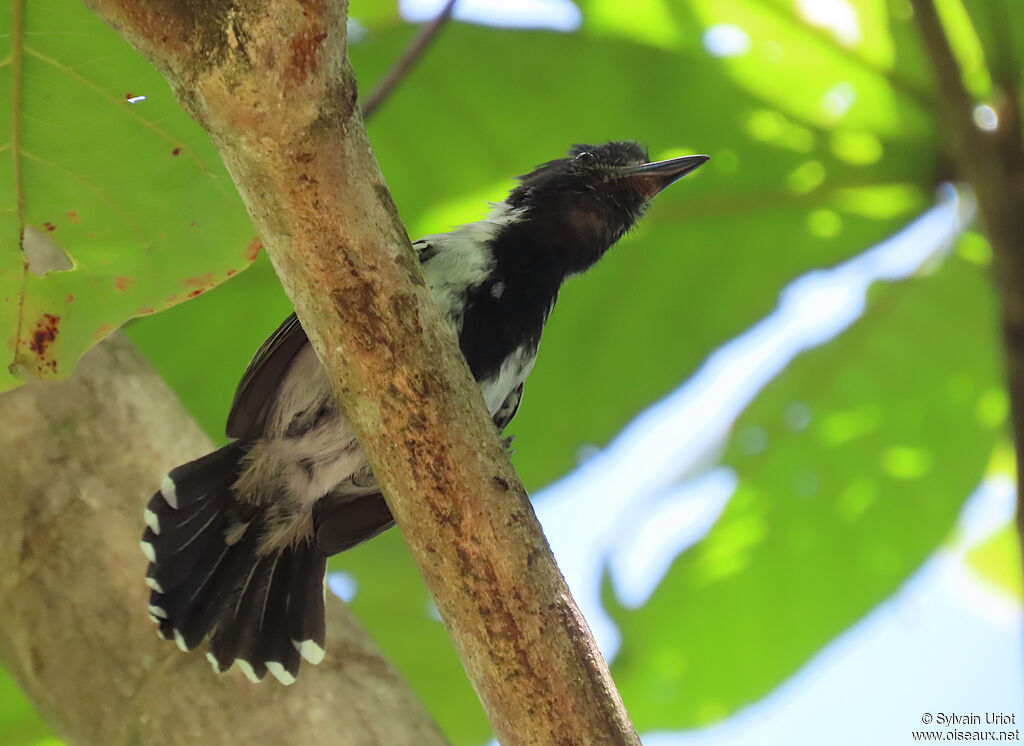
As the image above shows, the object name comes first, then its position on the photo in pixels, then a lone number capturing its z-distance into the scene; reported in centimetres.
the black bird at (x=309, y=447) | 470
